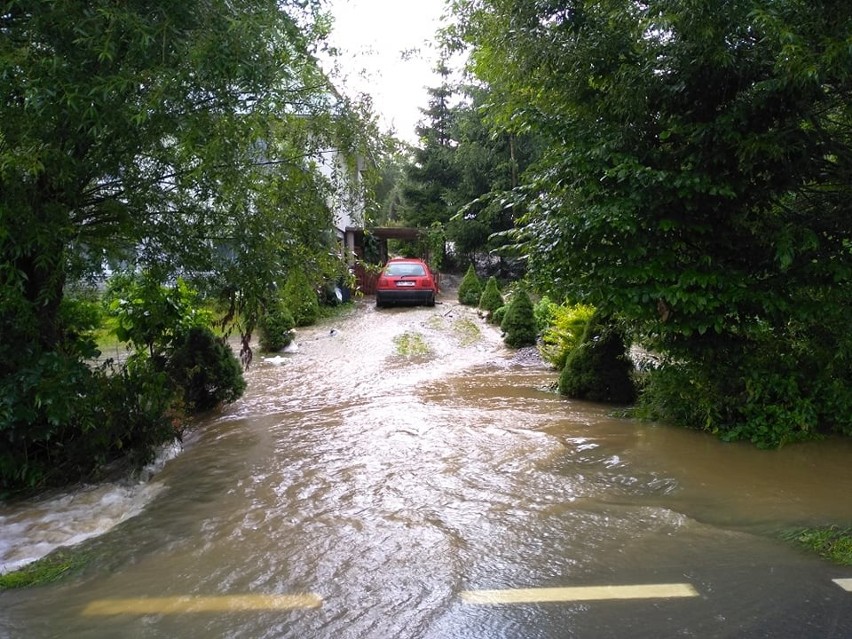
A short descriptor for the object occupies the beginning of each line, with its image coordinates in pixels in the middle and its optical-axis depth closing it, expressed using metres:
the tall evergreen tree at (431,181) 30.94
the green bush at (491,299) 18.64
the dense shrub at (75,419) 5.19
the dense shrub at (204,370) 8.20
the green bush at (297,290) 7.39
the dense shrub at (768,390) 6.46
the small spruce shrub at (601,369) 8.78
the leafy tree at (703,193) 5.85
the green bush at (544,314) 14.02
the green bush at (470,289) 22.78
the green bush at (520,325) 13.55
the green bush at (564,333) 10.37
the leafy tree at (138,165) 4.23
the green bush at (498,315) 17.20
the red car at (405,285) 20.56
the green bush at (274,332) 13.19
